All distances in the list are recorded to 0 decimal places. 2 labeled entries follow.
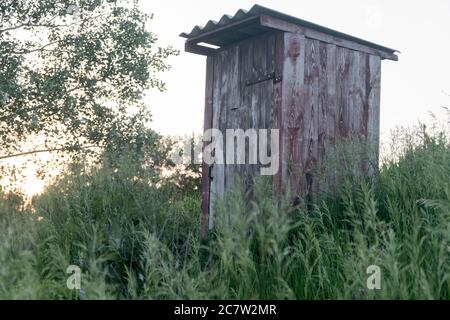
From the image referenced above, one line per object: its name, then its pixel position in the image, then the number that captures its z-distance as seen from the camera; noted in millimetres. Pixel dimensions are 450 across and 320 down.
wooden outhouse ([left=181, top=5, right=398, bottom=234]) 6195
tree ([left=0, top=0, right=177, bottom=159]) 10547
